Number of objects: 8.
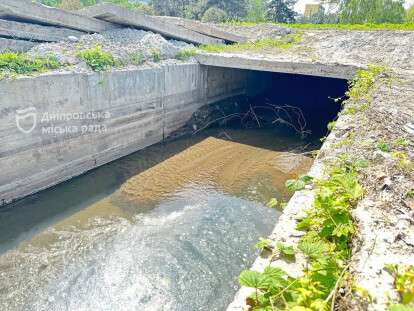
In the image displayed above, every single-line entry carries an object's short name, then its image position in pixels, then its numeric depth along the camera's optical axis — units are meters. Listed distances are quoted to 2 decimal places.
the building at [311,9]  33.75
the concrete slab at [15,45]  7.98
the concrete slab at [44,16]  7.98
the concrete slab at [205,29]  13.41
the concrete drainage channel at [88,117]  6.43
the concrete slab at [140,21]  9.53
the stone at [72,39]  8.94
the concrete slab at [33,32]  8.10
